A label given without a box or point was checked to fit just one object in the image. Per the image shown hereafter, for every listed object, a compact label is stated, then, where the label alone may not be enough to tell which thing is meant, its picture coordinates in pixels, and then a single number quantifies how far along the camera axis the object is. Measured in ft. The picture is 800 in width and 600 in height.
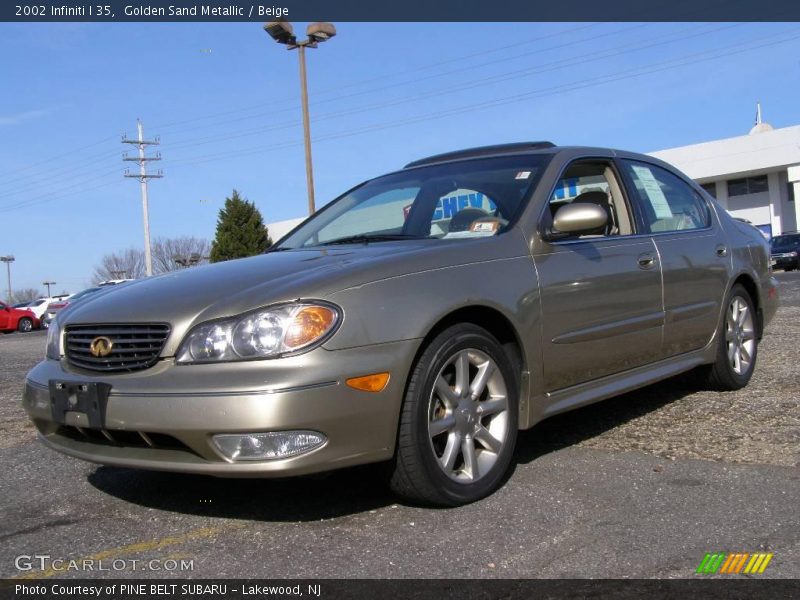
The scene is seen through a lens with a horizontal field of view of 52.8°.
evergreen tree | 101.09
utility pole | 154.55
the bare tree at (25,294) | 383.24
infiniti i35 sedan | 9.39
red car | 96.12
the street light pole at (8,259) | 294.46
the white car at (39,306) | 99.55
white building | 129.49
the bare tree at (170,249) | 270.46
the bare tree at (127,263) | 304.89
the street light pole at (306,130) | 64.59
